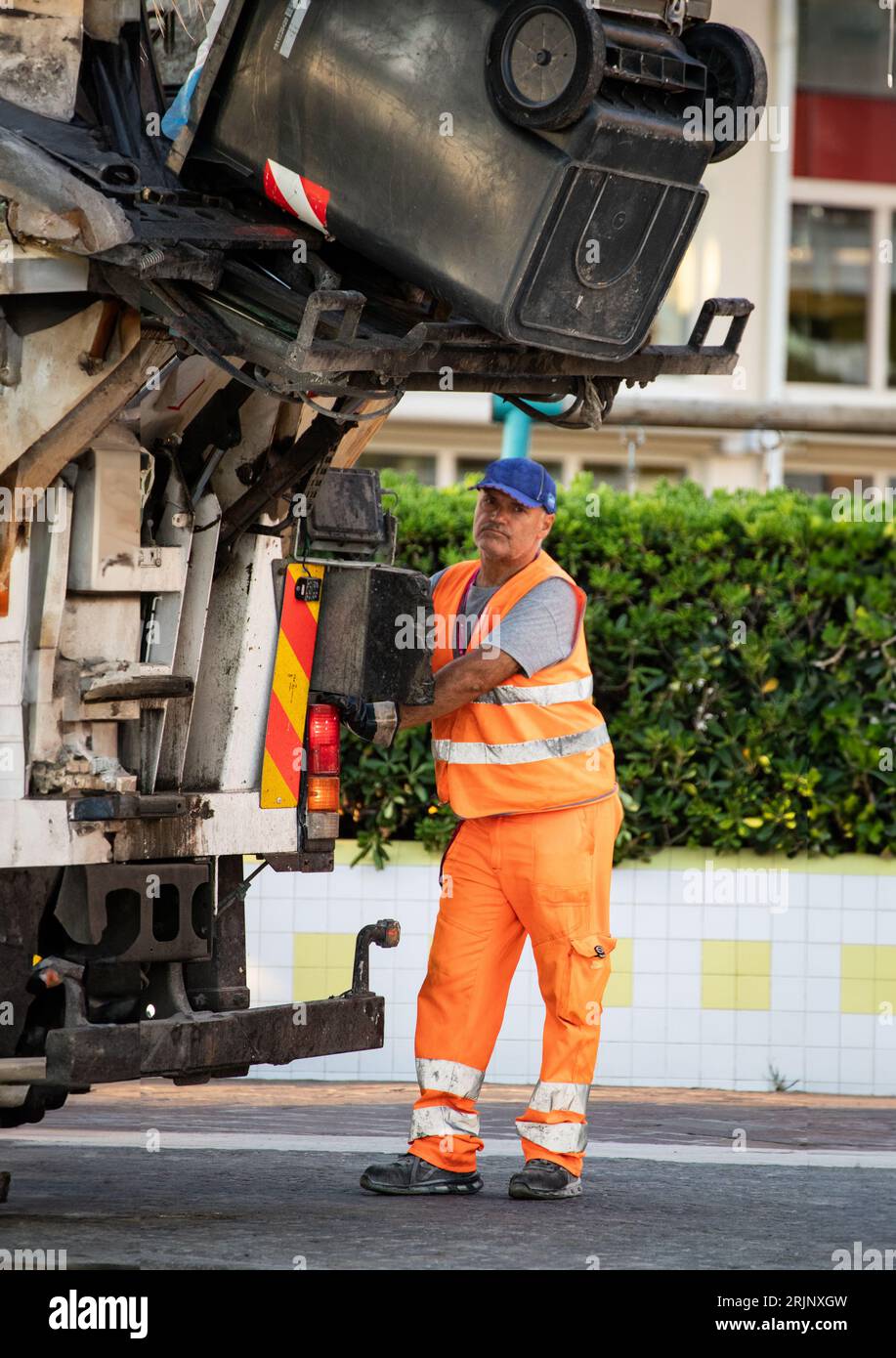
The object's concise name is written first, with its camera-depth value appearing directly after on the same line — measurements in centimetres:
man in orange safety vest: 1101
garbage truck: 852
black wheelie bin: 824
